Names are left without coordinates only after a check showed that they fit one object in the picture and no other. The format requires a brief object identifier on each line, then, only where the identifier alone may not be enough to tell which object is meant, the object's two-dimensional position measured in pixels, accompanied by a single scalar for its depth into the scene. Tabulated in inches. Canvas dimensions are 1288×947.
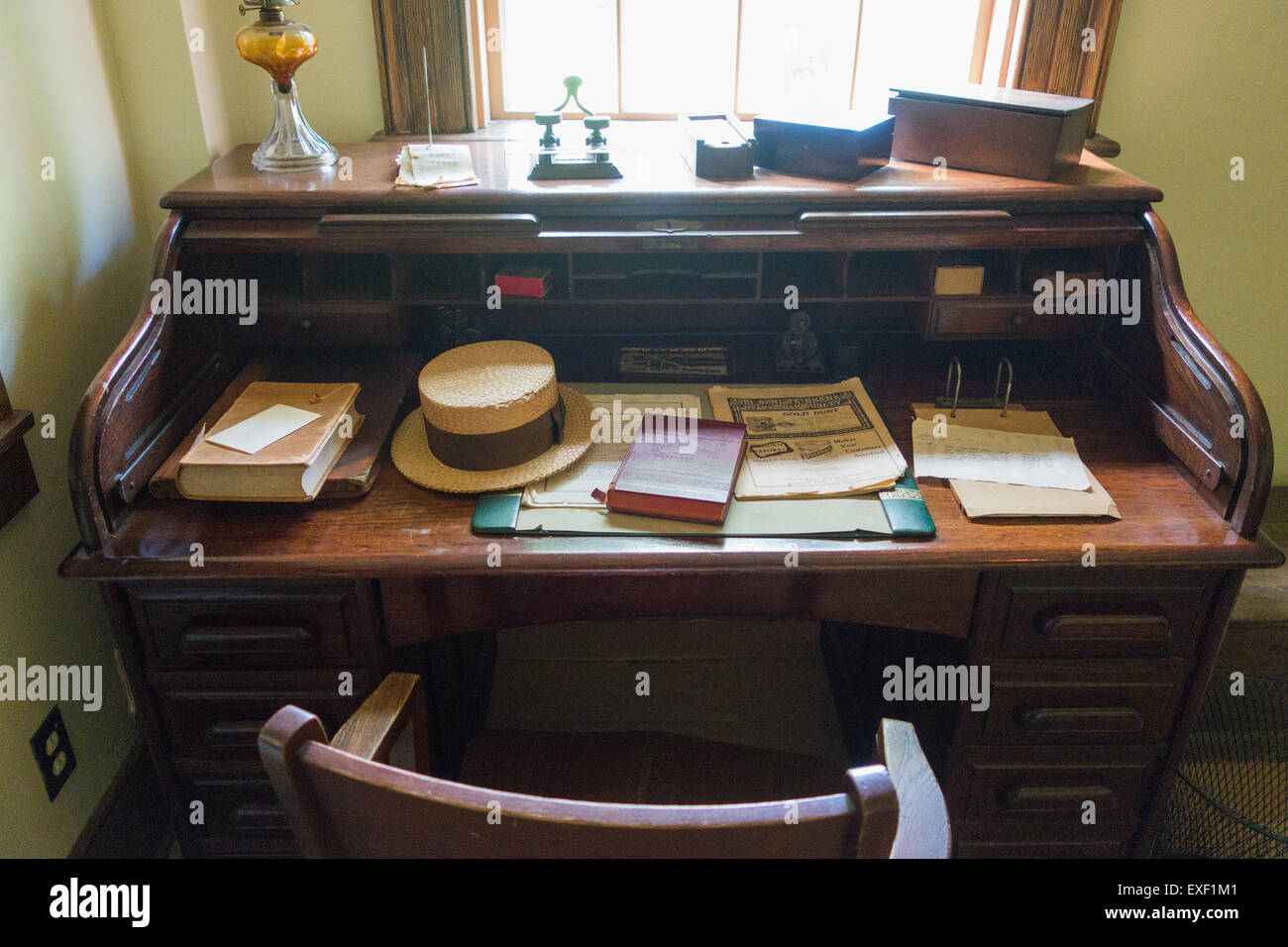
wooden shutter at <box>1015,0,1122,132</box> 66.6
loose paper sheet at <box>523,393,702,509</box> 51.6
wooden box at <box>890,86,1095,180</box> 58.2
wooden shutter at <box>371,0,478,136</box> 67.2
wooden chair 28.0
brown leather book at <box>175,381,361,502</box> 49.6
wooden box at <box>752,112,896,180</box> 58.5
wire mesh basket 71.5
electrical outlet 57.4
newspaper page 52.6
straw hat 51.9
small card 51.0
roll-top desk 48.5
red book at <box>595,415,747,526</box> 49.2
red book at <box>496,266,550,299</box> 58.6
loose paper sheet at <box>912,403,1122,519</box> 50.5
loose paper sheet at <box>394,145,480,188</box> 58.6
